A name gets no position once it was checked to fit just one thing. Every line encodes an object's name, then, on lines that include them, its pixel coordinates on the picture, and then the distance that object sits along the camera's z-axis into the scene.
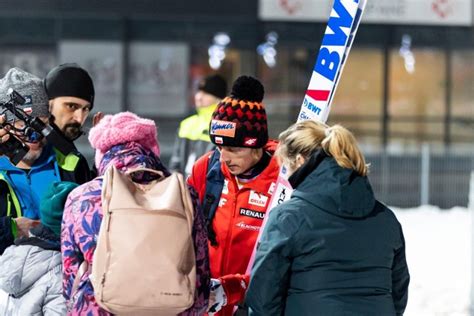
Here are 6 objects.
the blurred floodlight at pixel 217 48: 36.98
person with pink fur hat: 6.52
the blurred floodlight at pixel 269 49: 37.19
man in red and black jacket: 8.50
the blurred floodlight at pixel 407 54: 38.72
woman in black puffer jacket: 6.79
